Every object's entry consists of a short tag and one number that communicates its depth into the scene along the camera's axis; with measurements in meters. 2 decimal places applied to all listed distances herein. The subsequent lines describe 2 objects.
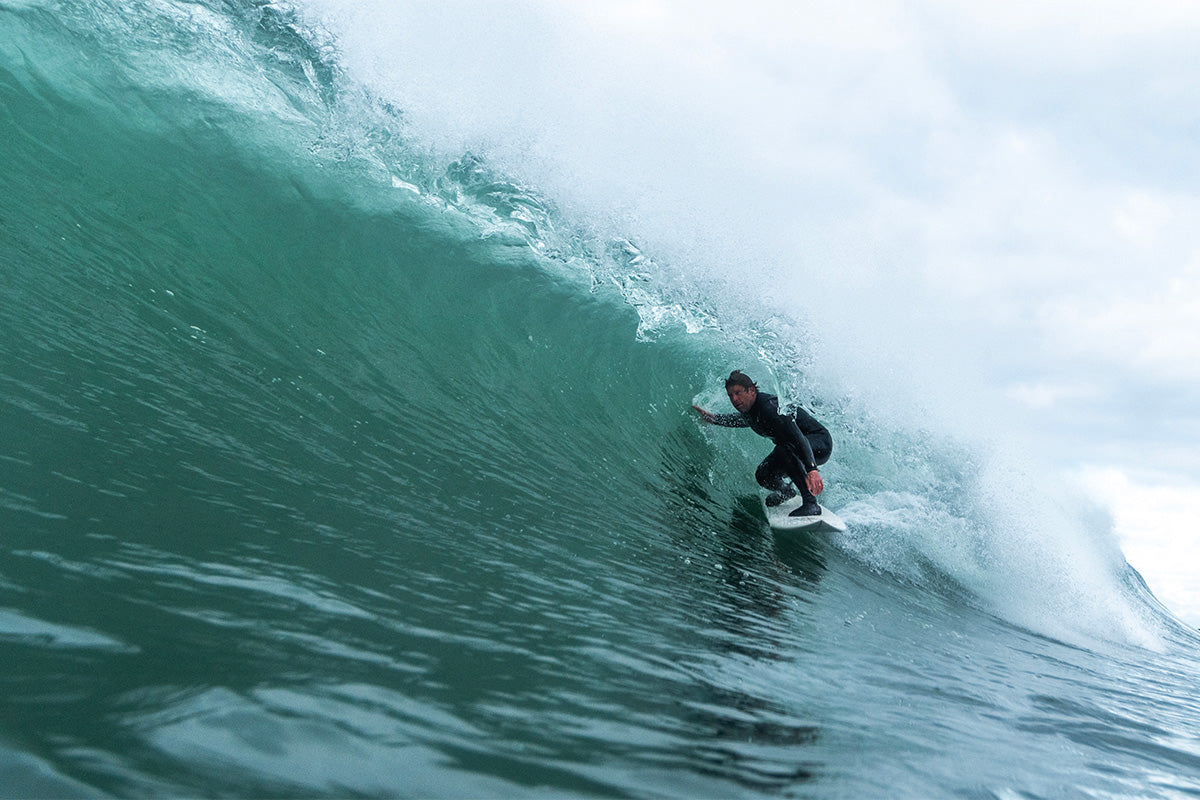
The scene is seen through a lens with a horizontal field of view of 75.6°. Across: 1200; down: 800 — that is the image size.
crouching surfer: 7.87
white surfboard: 7.75
